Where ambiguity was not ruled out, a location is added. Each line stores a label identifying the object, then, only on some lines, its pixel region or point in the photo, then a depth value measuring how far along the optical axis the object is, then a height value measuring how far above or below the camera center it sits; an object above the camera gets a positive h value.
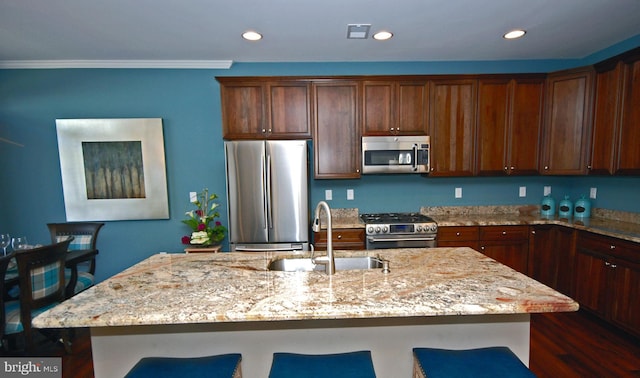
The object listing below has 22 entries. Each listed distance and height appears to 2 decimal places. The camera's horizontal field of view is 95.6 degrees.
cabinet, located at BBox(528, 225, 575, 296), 2.85 -0.99
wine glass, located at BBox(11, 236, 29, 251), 2.46 -0.64
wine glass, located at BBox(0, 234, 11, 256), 2.33 -0.58
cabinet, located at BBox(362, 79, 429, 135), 3.16 +0.61
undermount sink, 1.79 -0.62
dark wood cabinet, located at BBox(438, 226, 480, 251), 3.04 -0.79
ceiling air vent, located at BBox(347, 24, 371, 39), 2.48 +1.17
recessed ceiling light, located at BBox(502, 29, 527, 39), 2.64 +1.16
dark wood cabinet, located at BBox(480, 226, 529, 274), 3.04 -0.88
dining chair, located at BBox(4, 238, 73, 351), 1.92 -0.80
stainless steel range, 2.98 -0.74
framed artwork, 3.34 +0.01
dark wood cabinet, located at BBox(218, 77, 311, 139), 3.11 +0.62
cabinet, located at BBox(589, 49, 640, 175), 2.49 +0.36
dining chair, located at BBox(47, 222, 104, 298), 2.67 -0.69
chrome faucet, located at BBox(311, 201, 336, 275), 1.47 -0.48
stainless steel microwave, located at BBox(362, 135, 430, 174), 3.15 +0.09
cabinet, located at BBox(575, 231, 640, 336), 2.31 -1.04
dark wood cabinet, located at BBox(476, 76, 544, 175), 3.16 +0.38
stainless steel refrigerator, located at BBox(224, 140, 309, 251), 2.93 -0.30
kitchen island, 1.10 -0.56
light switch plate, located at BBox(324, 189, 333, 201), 3.53 -0.37
